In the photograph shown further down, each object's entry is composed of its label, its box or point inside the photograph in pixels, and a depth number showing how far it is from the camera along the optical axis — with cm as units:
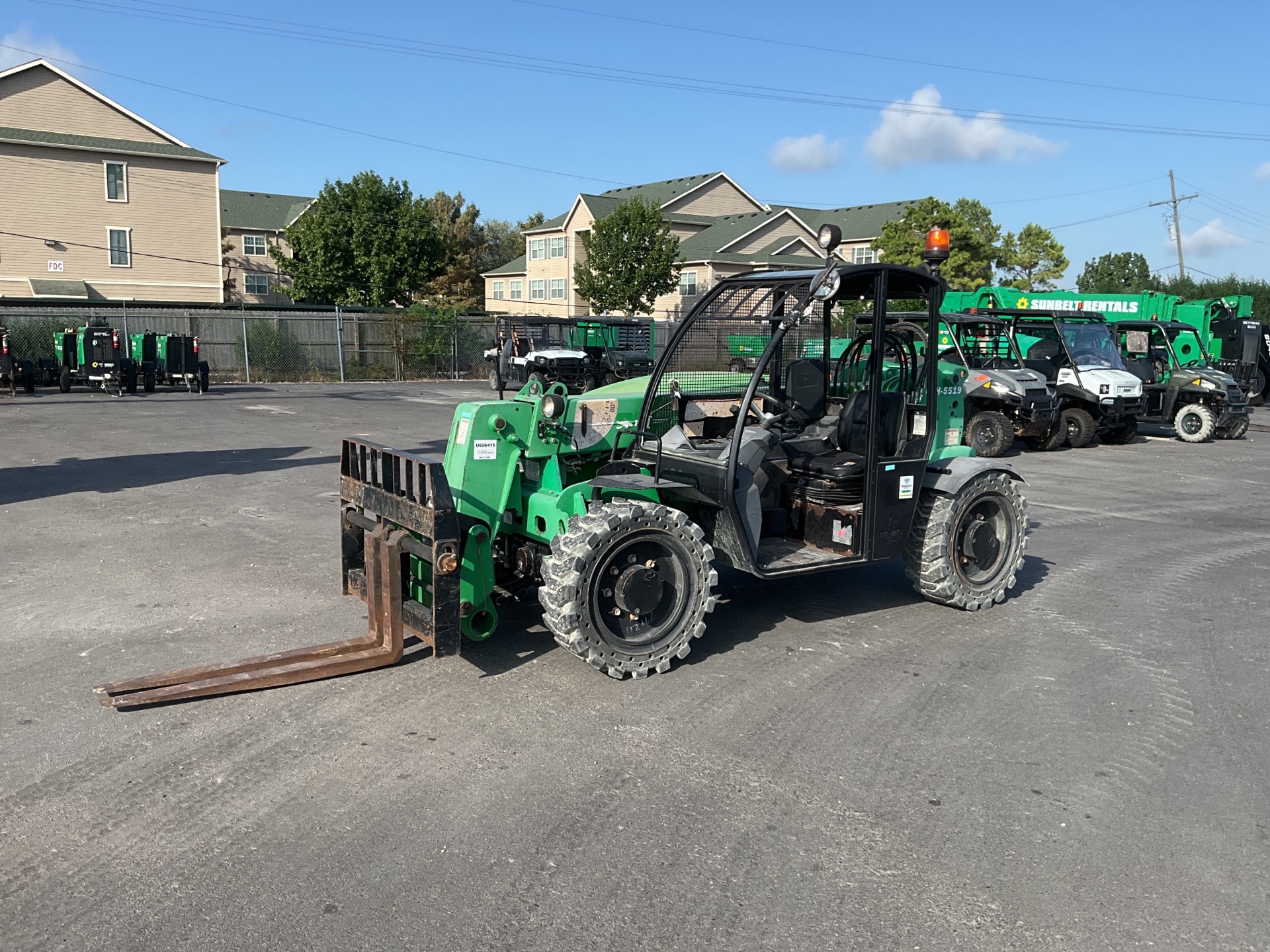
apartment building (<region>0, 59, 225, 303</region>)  3850
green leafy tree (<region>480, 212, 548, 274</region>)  8575
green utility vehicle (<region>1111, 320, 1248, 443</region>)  1933
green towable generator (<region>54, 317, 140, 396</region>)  2538
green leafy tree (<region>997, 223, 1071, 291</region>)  5003
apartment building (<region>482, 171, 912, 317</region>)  5181
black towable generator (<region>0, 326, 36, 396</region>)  2389
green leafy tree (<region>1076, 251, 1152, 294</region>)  6419
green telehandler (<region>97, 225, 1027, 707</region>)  551
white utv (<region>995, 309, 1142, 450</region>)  1783
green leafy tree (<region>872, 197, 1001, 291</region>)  4325
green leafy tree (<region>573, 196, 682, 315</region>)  4731
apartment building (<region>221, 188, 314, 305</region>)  5681
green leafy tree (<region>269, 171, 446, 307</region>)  4778
